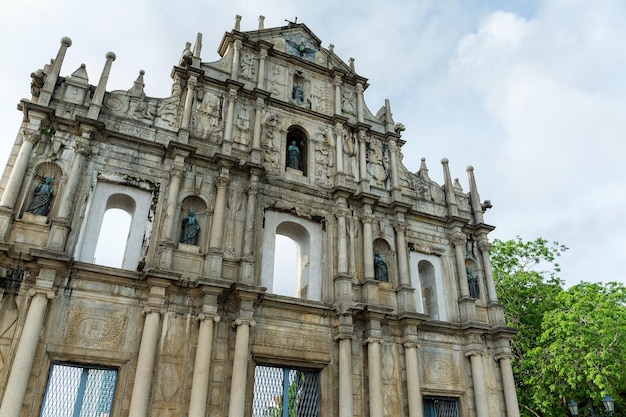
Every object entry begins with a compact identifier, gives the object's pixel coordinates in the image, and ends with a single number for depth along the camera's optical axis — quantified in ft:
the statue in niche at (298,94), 53.67
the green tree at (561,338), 52.85
